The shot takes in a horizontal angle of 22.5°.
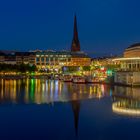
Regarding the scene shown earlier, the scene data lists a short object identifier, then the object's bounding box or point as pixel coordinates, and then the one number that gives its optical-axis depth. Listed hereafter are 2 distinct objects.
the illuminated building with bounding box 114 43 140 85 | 40.94
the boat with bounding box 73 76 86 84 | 55.50
